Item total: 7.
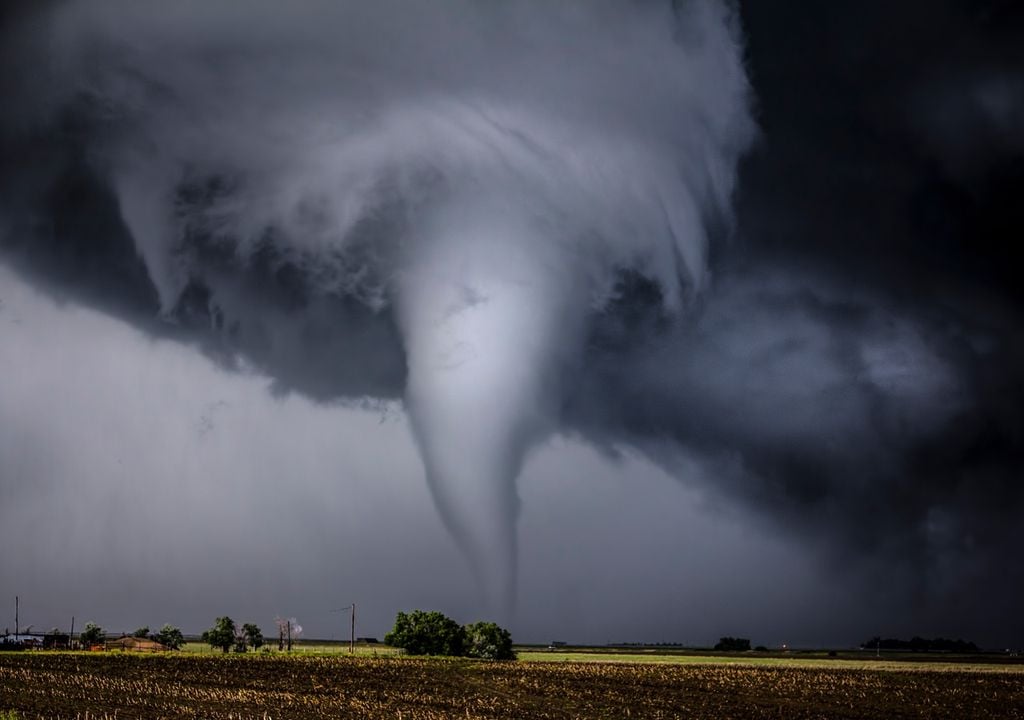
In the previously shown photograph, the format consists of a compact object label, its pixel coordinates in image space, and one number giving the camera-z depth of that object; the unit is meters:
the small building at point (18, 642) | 169.24
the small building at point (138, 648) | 184.12
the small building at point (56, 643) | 177.19
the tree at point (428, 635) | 171.12
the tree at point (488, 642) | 171.50
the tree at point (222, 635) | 193.75
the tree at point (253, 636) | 195.38
